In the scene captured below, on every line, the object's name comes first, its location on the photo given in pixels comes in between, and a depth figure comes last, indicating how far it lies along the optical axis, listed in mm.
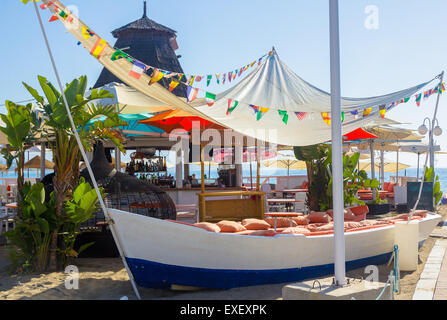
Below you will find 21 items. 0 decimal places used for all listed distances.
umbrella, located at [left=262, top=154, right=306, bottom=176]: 26922
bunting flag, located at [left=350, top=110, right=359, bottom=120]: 7777
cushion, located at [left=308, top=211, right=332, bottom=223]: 8273
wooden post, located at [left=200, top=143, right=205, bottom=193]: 9339
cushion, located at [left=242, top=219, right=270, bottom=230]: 7031
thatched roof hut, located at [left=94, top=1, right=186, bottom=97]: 19391
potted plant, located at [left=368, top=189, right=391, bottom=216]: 13945
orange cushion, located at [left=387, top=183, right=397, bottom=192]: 18494
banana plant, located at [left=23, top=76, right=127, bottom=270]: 6871
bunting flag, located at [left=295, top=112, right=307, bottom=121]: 7883
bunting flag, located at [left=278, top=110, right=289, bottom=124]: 7506
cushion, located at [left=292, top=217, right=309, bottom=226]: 8164
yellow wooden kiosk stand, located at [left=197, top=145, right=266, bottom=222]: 9539
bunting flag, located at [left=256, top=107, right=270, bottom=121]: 7633
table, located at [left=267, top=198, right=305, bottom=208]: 12281
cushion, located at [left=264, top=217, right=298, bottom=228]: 8016
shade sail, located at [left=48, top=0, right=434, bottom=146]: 6809
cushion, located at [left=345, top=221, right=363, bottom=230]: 7577
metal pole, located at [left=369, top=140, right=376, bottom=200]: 14051
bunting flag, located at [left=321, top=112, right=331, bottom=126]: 7723
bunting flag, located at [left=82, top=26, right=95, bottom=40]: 5316
